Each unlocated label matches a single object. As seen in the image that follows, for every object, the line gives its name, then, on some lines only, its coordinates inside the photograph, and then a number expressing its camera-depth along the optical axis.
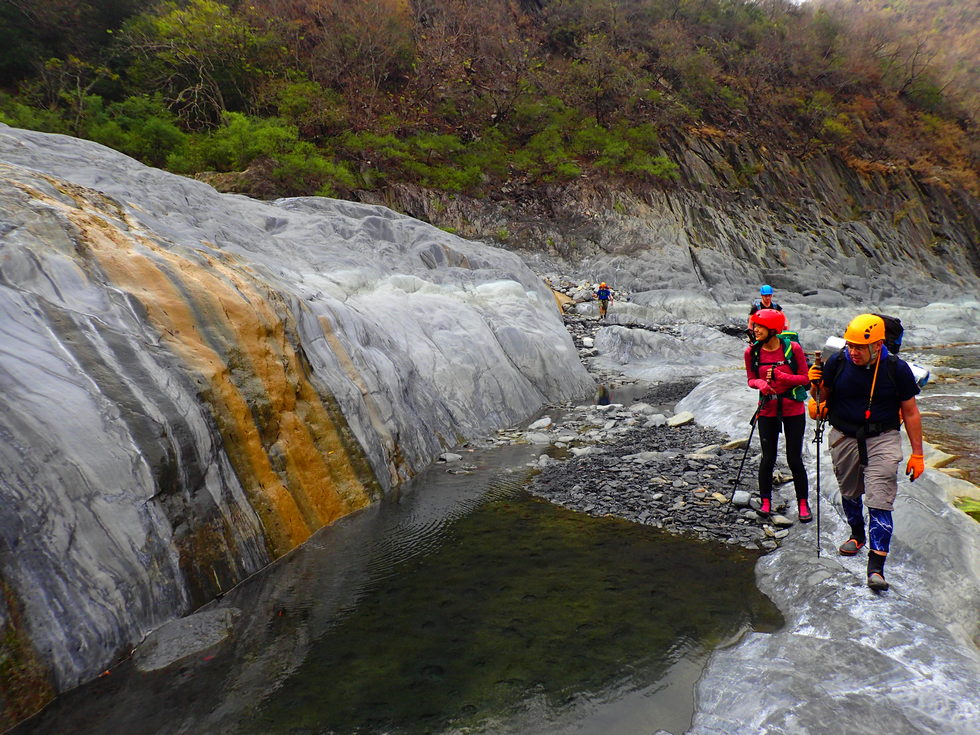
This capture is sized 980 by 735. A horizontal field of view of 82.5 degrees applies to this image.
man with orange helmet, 4.23
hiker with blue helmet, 8.93
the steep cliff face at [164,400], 3.75
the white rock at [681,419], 9.66
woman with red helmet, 5.52
